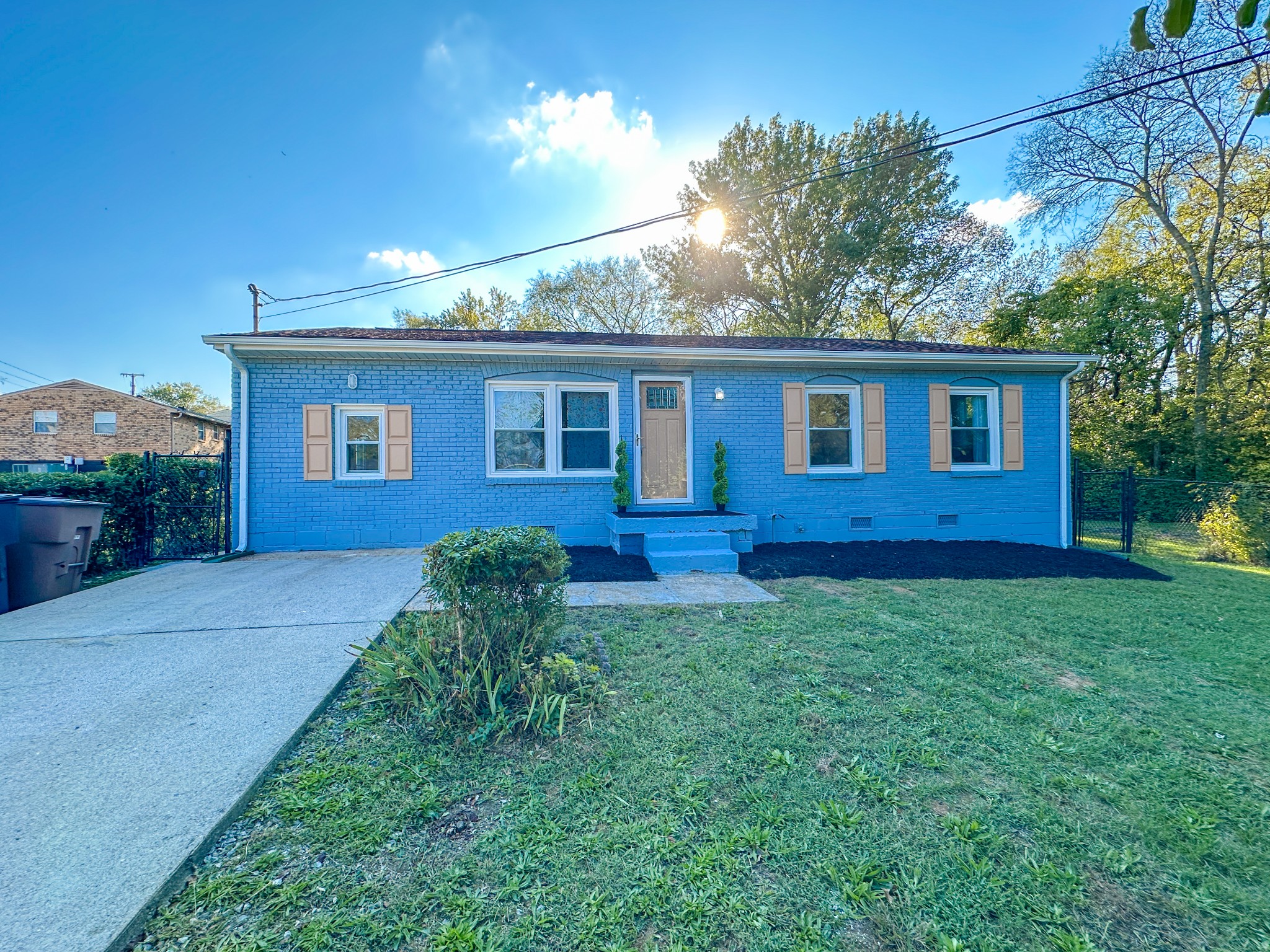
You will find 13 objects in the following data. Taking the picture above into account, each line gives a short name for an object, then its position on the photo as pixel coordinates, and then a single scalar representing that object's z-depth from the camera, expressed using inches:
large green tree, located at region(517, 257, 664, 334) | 810.2
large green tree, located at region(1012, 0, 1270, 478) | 488.4
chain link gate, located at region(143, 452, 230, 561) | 248.4
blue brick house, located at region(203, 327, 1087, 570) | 272.5
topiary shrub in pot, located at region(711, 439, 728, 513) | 286.7
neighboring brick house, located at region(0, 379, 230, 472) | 901.2
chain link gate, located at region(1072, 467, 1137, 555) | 298.7
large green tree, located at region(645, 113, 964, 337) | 653.3
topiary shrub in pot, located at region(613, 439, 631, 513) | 282.2
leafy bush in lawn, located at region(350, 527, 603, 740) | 99.6
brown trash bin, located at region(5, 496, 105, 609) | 175.9
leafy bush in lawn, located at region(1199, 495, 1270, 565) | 288.8
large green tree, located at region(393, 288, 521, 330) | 813.9
